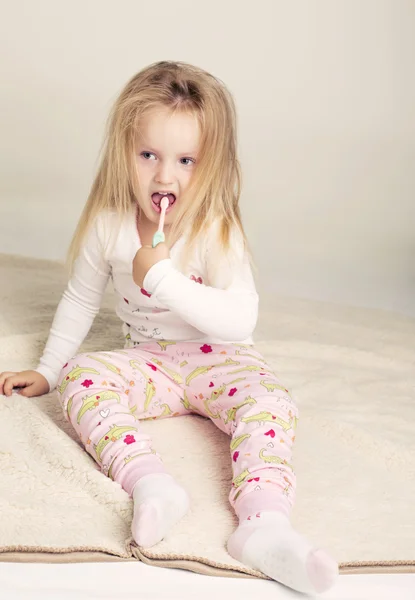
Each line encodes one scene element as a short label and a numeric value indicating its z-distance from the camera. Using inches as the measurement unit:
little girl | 57.7
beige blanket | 52.8
